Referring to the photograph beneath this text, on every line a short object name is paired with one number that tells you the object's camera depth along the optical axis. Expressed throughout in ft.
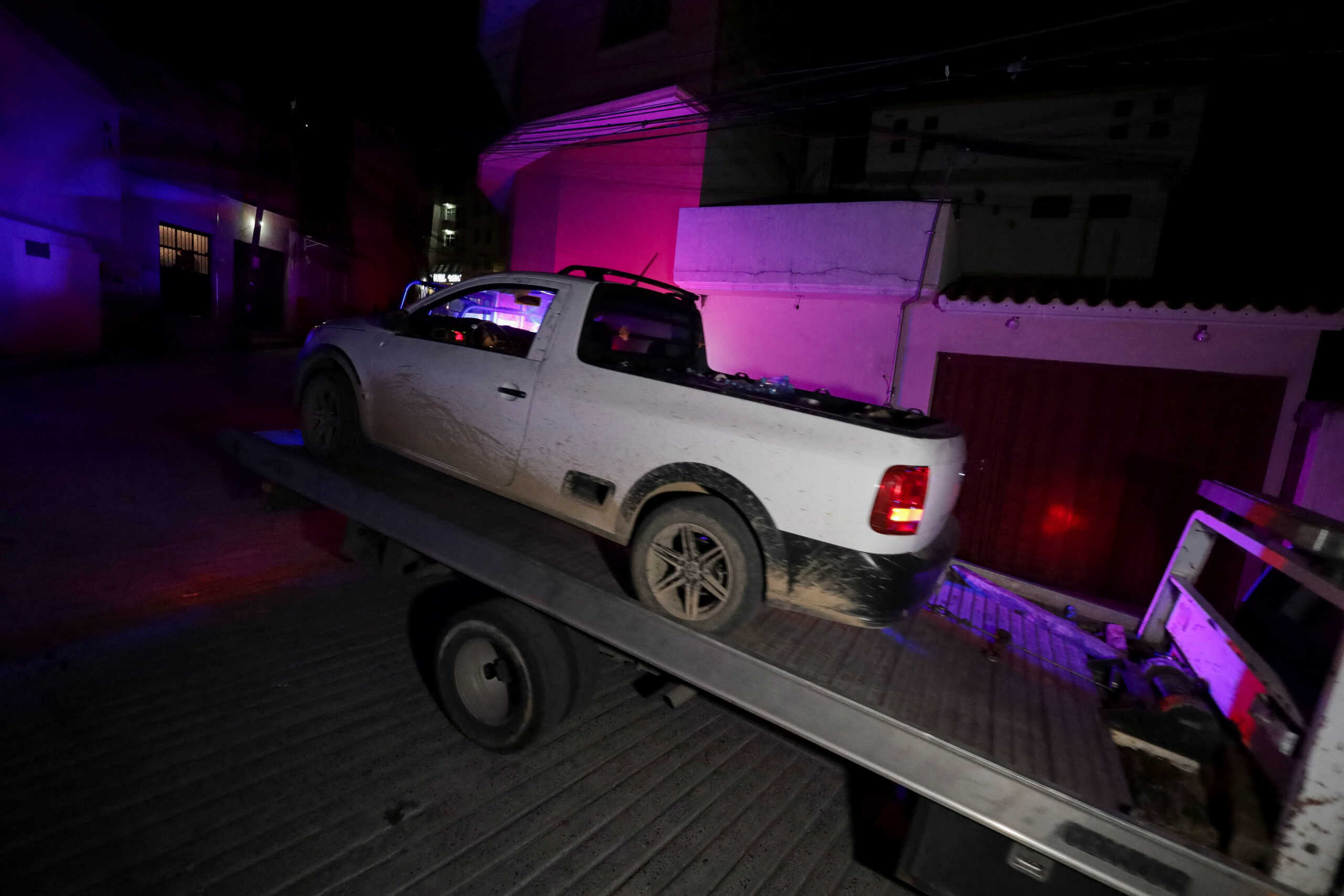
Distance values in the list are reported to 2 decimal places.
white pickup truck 8.80
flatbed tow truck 6.15
